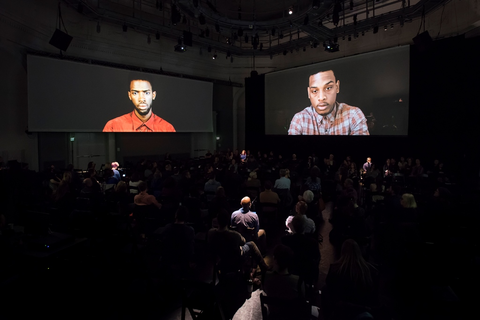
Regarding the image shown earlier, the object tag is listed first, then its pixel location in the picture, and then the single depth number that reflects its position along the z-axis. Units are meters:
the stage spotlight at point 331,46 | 11.88
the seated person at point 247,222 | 4.64
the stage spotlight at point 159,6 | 10.80
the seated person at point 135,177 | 7.66
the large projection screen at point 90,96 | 11.05
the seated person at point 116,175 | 8.54
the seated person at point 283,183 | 7.32
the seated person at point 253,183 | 7.58
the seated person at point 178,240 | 3.89
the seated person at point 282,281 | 2.78
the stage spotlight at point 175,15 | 9.64
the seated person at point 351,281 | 2.66
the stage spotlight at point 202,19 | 10.24
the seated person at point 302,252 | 3.48
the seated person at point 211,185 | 7.29
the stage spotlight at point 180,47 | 12.37
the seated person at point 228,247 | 3.50
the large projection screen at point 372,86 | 11.95
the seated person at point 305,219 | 4.36
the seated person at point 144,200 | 5.61
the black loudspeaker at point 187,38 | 11.26
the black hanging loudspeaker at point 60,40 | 9.79
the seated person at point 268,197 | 6.19
